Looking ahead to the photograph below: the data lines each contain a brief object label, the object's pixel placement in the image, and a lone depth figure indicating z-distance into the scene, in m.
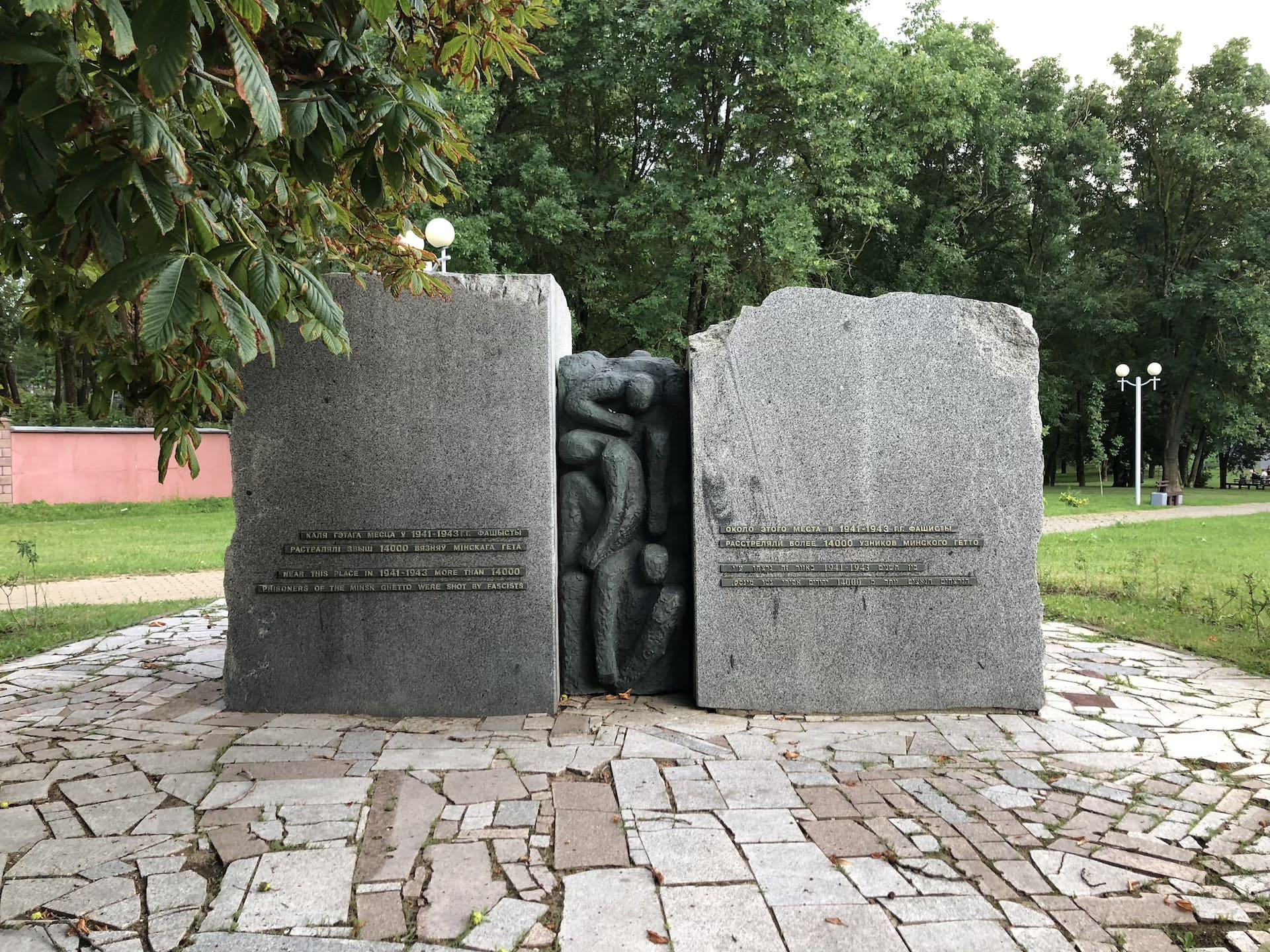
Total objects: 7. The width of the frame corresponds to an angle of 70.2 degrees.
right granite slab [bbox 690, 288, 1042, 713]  5.07
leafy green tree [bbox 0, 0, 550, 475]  2.29
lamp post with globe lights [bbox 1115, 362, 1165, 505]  21.12
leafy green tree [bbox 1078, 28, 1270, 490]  24.36
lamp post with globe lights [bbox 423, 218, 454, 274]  8.01
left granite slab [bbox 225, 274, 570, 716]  4.99
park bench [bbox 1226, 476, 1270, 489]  34.17
